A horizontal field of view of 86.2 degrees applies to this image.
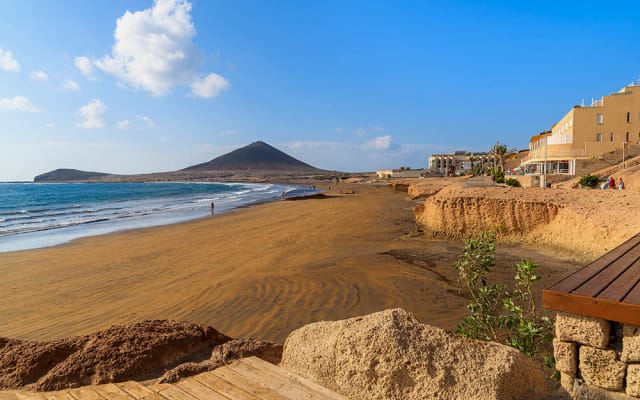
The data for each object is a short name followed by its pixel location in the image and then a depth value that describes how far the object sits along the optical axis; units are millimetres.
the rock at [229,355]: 3180
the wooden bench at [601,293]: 2744
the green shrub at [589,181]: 21056
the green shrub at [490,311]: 3781
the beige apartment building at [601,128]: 32906
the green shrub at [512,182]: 27103
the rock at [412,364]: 2467
